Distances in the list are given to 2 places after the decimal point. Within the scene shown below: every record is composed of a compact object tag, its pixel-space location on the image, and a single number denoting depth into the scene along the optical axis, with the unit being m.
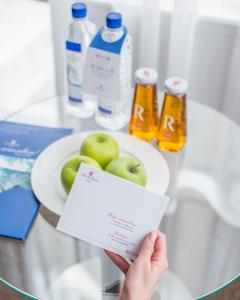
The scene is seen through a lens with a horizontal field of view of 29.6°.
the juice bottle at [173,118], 1.00
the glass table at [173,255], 0.87
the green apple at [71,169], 0.90
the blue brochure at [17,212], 0.89
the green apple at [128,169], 0.90
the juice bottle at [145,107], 1.04
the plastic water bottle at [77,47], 1.06
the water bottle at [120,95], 1.01
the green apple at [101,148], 0.96
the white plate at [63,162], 0.94
